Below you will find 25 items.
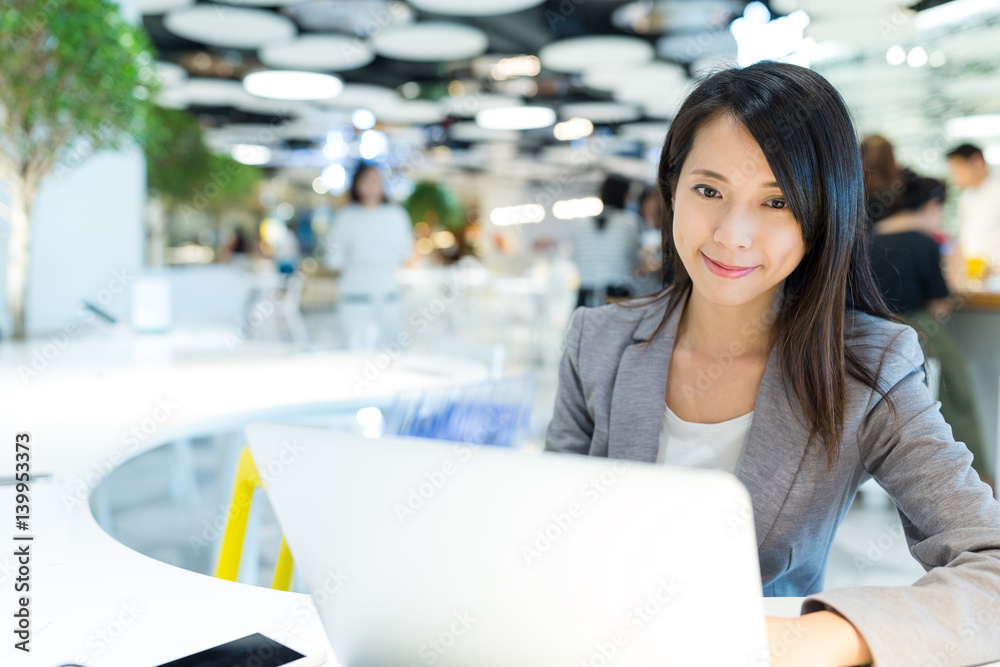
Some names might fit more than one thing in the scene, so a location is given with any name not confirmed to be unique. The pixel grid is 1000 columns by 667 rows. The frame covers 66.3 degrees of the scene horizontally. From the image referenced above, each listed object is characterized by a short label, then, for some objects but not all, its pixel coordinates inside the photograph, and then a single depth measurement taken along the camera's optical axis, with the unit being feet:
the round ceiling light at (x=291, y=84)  22.22
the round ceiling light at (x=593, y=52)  20.94
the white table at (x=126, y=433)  2.55
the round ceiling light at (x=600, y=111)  35.48
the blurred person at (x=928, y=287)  10.22
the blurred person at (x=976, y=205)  13.04
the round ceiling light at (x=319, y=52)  21.04
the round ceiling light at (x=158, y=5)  20.42
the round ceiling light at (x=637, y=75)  26.03
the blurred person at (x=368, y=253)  13.94
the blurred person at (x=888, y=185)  10.05
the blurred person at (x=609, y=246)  16.14
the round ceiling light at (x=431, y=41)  20.01
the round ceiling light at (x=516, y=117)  29.09
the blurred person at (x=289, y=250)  39.96
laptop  1.49
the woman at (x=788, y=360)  3.26
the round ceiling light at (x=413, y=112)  32.18
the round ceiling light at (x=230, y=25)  18.42
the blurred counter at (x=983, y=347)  11.44
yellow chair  3.95
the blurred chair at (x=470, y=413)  3.94
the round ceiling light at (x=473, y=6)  17.39
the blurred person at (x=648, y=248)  14.51
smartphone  2.31
